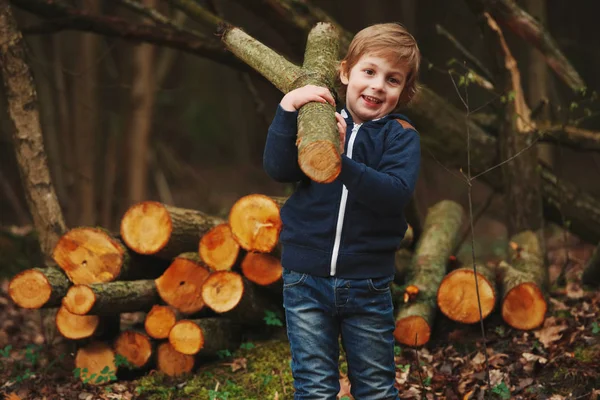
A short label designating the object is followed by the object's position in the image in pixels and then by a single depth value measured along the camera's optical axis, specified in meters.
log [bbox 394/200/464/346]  4.27
